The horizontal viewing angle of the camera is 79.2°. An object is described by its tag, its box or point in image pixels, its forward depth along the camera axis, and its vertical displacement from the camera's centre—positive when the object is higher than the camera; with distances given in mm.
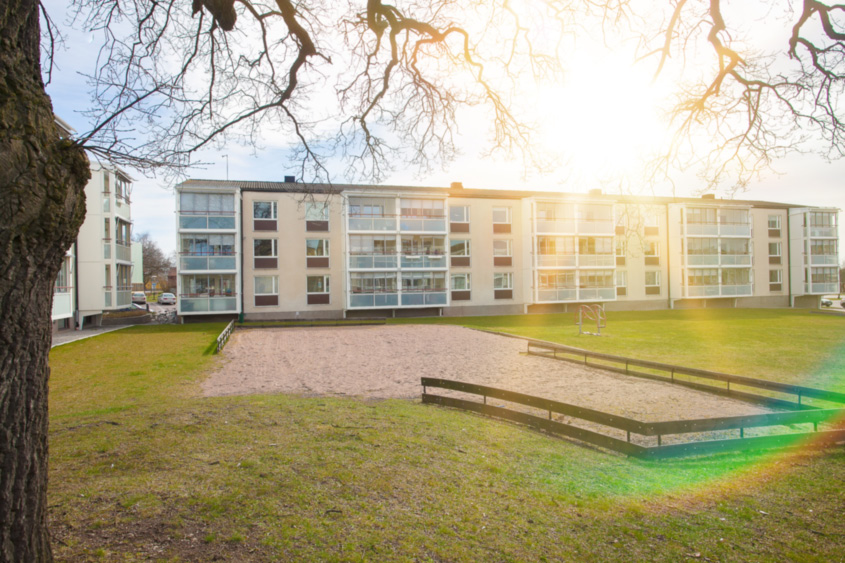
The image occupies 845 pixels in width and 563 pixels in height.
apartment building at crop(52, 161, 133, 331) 29594 +1613
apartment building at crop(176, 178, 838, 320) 33719 +2148
